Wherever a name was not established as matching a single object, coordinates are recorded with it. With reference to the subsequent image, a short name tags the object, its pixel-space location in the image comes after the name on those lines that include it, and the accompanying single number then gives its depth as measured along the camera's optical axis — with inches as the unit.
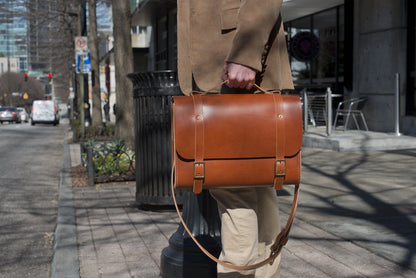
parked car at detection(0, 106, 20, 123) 2047.2
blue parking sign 778.8
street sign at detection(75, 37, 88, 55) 759.7
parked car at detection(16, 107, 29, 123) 2333.9
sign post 756.0
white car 1824.6
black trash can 223.8
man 96.7
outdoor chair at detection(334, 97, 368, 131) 526.6
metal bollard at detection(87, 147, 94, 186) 334.3
